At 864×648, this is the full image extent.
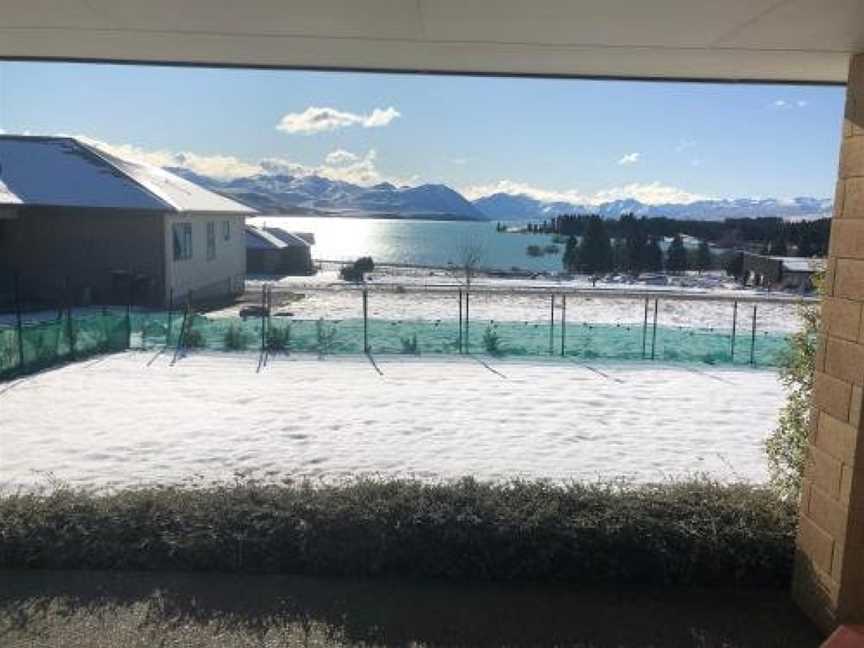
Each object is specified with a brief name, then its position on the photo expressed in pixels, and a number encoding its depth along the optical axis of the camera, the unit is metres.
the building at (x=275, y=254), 38.50
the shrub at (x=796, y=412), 4.23
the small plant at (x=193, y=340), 13.61
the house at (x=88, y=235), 20.02
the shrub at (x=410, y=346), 13.75
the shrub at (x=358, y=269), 36.88
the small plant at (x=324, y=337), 13.60
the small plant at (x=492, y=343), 13.99
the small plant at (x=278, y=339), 13.61
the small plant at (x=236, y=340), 13.60
